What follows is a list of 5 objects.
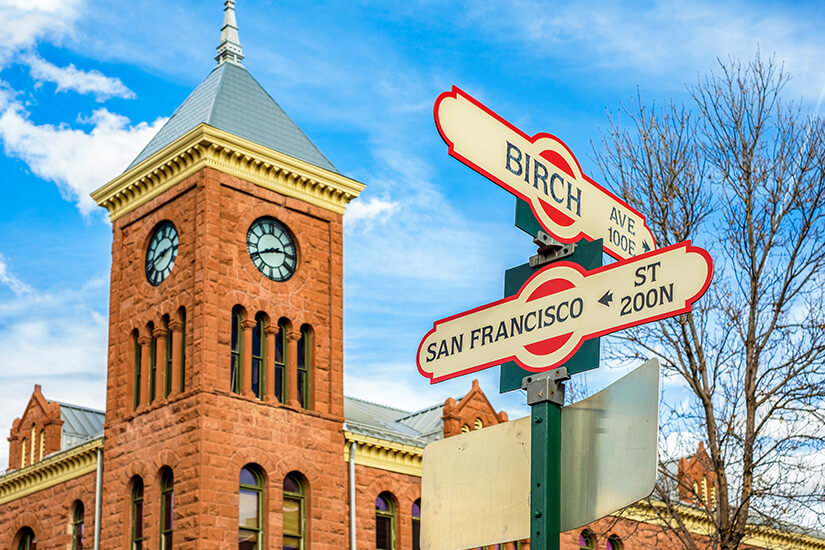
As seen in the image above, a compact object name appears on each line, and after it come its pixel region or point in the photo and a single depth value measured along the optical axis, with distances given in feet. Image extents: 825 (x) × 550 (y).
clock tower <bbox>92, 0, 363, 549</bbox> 89.25
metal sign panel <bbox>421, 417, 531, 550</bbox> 14.85
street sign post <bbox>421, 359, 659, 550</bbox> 13.89
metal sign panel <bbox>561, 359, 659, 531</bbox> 13.75
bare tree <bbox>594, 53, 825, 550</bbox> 56.13
